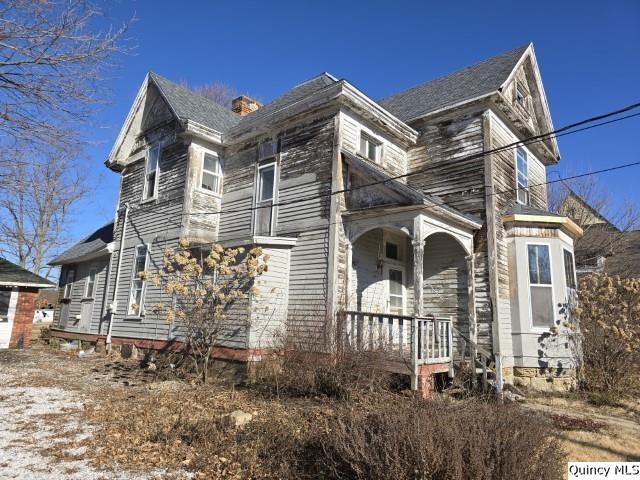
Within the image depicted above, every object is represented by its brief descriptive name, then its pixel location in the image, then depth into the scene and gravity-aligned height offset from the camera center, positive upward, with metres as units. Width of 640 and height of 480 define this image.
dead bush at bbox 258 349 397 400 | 7.41 -0.79
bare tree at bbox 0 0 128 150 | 6.52 +3.86
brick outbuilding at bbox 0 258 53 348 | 16.45 +0.49
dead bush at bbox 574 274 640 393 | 9.89 +0.14
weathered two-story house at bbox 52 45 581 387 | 10.20 +2.92
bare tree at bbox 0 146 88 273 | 30.31 +6.12
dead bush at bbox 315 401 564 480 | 3.37 -0.92
